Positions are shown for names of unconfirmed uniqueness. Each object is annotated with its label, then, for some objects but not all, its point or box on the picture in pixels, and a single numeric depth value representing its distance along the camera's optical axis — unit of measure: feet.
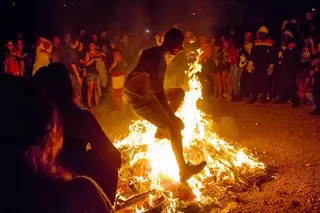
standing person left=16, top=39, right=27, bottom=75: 35.57
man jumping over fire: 16.38
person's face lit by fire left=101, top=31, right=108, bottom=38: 40.33
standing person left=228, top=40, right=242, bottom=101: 38.88
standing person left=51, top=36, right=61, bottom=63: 35.17
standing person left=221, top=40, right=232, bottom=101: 39.34
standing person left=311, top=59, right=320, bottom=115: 32.78
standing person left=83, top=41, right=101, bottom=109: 36.65
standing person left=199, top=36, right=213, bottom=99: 39.14
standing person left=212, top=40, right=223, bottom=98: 39.97
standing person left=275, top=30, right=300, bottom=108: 35.86
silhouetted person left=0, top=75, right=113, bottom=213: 5.47
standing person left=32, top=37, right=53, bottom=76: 34.19
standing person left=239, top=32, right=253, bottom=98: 38.55
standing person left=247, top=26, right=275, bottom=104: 37.50
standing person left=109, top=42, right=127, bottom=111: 35.94
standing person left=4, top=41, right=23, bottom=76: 34.76
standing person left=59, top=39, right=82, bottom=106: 35.83
